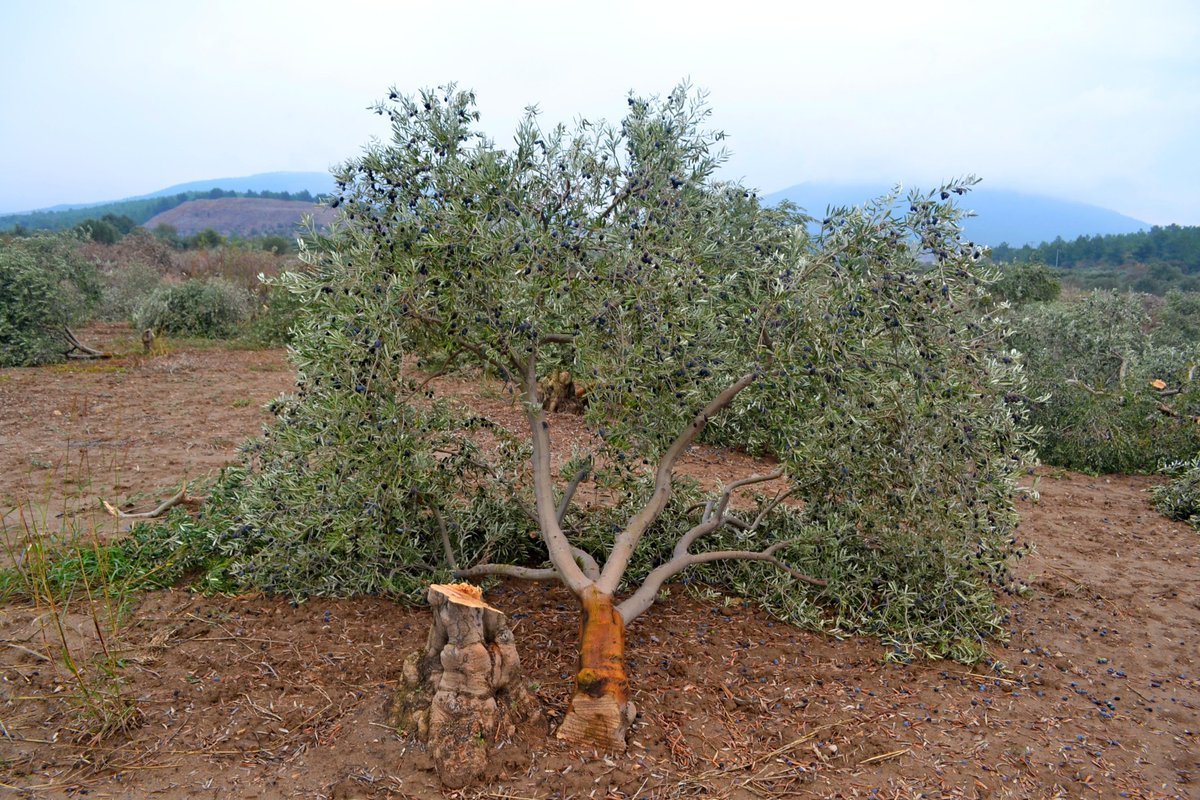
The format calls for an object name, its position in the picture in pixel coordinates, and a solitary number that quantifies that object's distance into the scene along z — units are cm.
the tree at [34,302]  1335
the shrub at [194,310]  1773
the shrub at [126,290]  2023
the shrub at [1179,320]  1551
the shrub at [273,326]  1777
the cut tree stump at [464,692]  322
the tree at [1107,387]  1004
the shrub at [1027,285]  1930
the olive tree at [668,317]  376
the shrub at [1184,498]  797
